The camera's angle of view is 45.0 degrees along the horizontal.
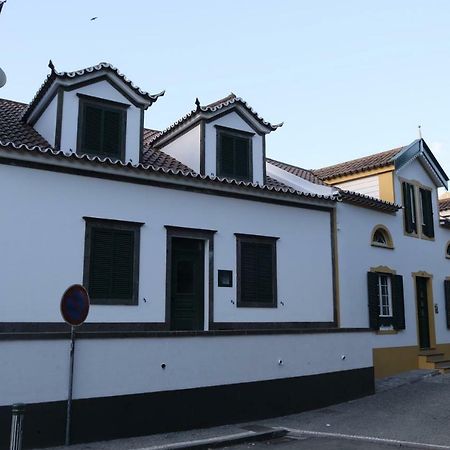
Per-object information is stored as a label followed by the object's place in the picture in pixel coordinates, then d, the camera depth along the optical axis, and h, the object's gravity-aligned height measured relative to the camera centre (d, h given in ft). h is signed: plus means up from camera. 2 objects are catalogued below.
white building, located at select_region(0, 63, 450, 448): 29.86 +3.61
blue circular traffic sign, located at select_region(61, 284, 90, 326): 26.15 +0.76
